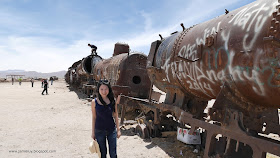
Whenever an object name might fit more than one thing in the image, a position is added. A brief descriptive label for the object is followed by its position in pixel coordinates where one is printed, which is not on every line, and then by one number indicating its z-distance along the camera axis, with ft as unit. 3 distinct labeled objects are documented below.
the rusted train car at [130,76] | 26.43
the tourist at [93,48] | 60.52
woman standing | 10.58
